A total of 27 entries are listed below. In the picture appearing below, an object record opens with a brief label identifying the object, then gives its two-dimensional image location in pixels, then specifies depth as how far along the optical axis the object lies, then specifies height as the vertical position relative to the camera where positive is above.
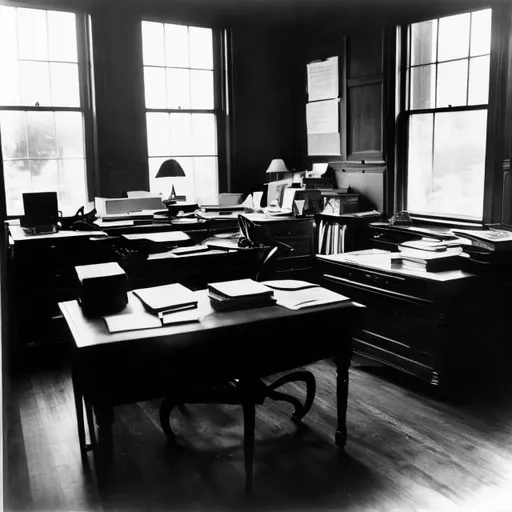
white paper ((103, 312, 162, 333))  2.28 -0.59
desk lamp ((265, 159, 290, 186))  6.29 -0.02
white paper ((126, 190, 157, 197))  5.40 -0.24
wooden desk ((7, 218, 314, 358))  4.09 -0.72
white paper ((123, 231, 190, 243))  3.90 -0.46
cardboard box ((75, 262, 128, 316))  2.49 -0.51
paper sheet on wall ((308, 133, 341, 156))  6.11 +0.21
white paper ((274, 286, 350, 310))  2.59 -0.58
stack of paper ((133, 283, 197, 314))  2.50 -0.56
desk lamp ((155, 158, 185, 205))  5.40 -0.03
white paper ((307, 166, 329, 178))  6.18 -0.06
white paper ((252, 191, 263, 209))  5.75 -0.32
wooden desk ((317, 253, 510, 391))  3.37 -0.90
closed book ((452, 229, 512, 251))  3.44 -0.44
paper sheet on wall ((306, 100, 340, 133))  6.09 +0.48
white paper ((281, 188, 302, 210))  5.49 -0.30
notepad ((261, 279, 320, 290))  2.85 -0.57
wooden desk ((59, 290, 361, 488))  2.18 -0.72
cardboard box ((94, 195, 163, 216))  4.92 -0.31
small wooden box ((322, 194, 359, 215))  5.66 -0.37
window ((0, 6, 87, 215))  5.45 +0.56
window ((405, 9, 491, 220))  4.87 +0.41
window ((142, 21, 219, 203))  6.07 +0.61
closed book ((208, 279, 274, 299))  2.58 -0.53
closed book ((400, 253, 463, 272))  3.48 -0.58
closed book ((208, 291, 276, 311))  2.55 -0.58
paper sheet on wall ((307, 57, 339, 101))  6.03 +0.85
